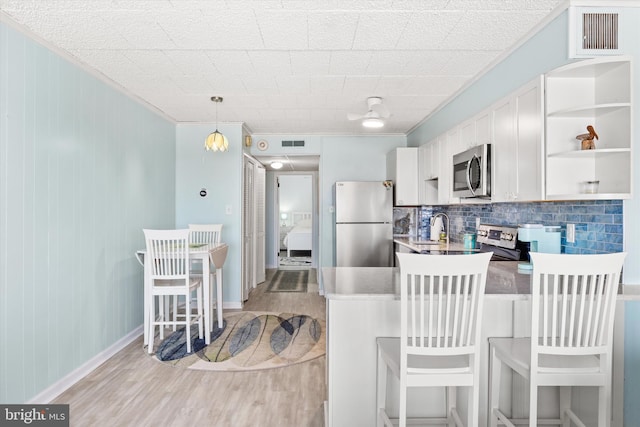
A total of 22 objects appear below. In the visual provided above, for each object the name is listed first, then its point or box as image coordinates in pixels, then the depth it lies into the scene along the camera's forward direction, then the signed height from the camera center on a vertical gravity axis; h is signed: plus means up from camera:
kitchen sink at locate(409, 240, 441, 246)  4.15 -0.36
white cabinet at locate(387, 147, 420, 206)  4.76 +0.45
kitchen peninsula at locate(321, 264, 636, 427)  1.93 -0.65
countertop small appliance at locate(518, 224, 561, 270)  2.35 -0.17
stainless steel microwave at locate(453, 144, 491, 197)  2.83 +0.31
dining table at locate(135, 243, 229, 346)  3.38 -0.58
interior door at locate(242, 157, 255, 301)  5.13 -0.29
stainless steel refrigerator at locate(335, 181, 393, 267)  5.05 -0.17
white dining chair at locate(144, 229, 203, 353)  3.22 -0.52
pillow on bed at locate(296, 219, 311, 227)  10.26 -0.35
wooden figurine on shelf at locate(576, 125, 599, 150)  2.01 +0.39
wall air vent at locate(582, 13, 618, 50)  2.06 +0.98
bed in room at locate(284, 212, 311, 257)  9.20 -0.73
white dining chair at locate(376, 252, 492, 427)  1.53 -0.53
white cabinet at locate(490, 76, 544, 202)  2.21 +0.42
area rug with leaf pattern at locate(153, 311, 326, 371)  3.13 -1.25
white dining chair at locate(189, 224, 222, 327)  4.39 -0.31
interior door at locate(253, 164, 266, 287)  5.95 -0.25
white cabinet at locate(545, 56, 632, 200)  1.93 +0.46
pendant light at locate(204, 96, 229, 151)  3.92 +0.71
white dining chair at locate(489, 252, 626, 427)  1.54 -0.52
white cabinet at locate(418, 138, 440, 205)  4.08 +0.46
